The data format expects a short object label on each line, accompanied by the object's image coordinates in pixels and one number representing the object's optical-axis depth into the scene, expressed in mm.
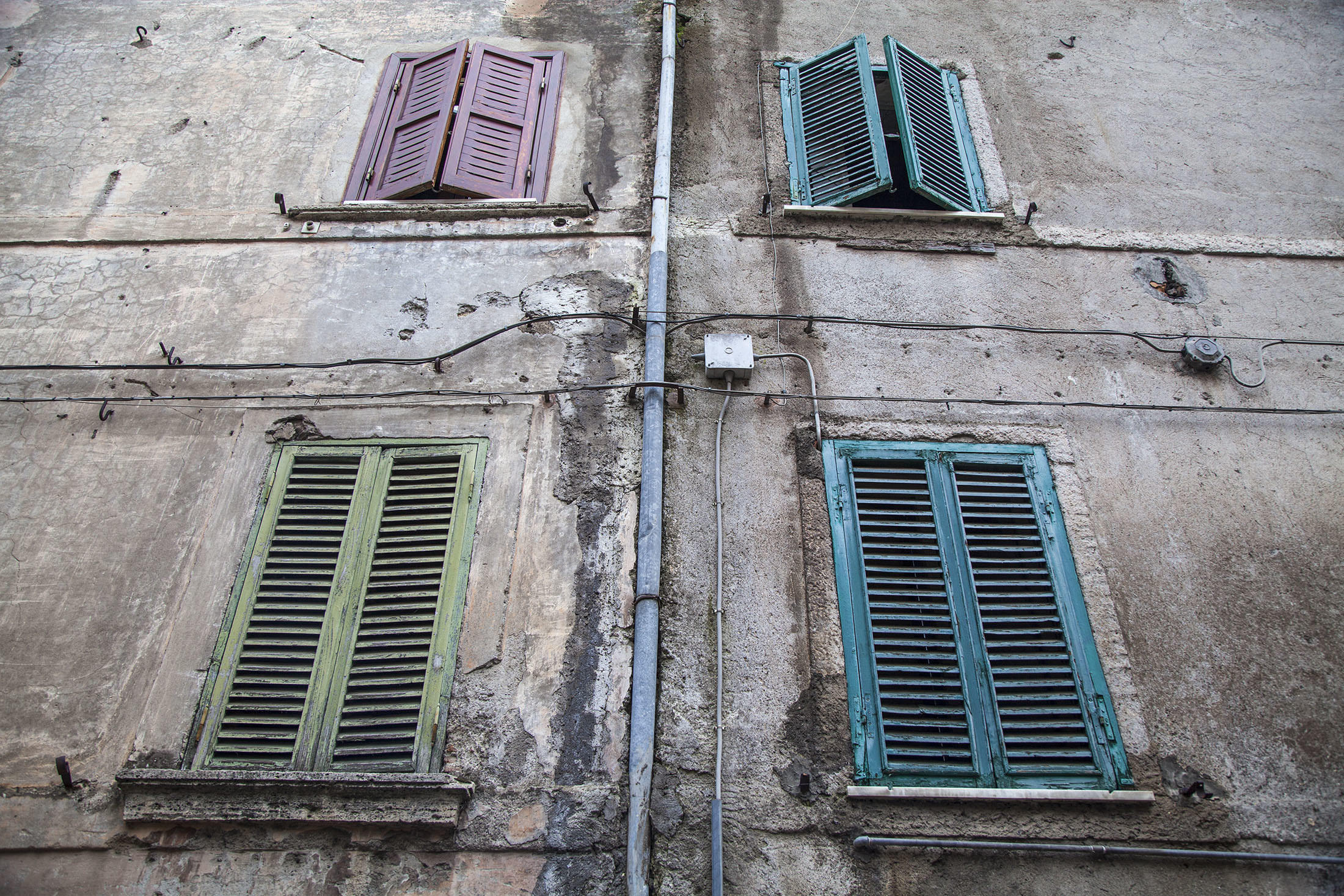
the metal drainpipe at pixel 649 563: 3736
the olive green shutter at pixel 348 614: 4020
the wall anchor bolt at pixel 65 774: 3891
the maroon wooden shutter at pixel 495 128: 6004
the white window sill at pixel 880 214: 5844
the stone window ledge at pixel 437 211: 5773
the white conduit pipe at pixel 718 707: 3701
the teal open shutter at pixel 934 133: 5957
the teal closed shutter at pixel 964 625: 4027
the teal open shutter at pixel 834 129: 5941
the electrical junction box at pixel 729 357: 5016
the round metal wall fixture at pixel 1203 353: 5172
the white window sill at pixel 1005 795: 3885
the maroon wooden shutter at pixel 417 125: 5992
